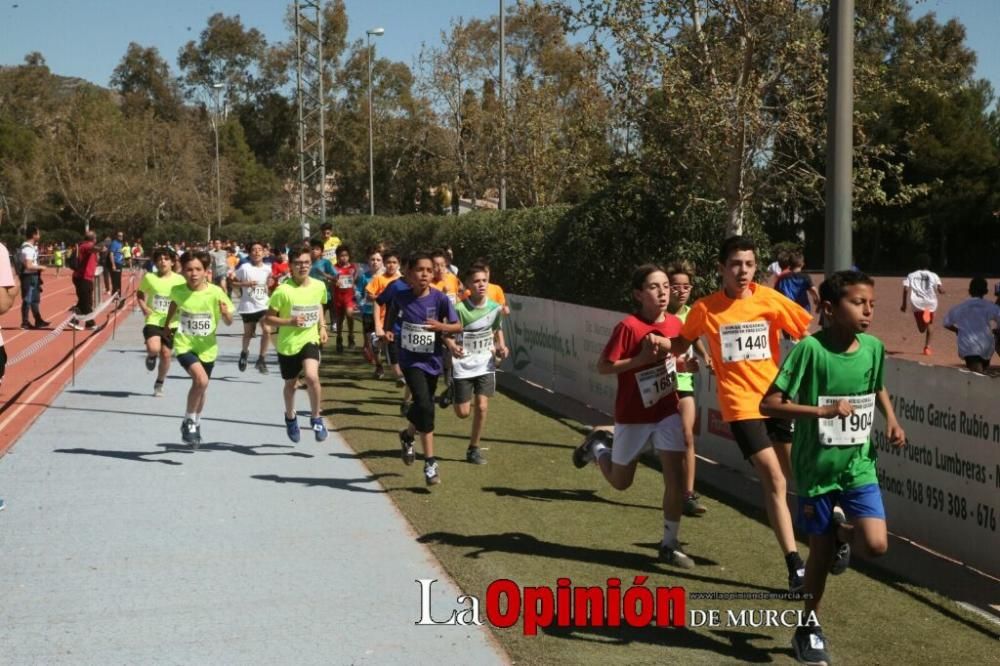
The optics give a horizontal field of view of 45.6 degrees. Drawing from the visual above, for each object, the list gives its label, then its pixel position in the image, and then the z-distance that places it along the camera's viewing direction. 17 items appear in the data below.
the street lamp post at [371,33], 48.81
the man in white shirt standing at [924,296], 21.19
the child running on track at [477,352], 10.34
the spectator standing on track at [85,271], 26.23
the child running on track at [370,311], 16.16
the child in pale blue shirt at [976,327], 14.68
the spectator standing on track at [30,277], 24.22
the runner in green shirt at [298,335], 11.01
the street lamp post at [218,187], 80.15
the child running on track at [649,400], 7.08
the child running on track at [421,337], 9.42
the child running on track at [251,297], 17.97
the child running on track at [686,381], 7.80
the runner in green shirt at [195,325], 11.27
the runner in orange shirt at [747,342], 6.73
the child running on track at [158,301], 14.60
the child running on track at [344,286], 19.14
